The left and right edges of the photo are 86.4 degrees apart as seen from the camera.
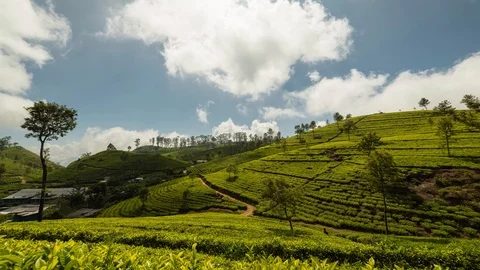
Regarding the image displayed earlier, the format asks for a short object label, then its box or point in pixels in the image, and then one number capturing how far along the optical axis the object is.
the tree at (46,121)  36.44
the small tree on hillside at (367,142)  62.72
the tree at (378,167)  40.67
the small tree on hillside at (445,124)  62.78
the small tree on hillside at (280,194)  38.47
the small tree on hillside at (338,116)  157.71
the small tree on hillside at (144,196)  77.22
